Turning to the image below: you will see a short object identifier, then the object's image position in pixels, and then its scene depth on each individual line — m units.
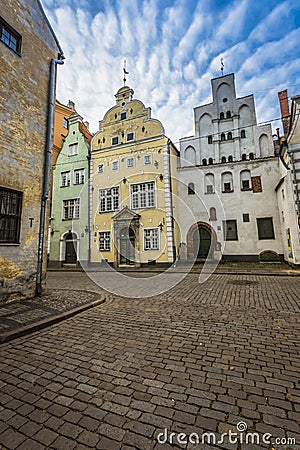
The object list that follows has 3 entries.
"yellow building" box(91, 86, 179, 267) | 18.86
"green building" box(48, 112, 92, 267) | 21.45
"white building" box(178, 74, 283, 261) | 18.70
